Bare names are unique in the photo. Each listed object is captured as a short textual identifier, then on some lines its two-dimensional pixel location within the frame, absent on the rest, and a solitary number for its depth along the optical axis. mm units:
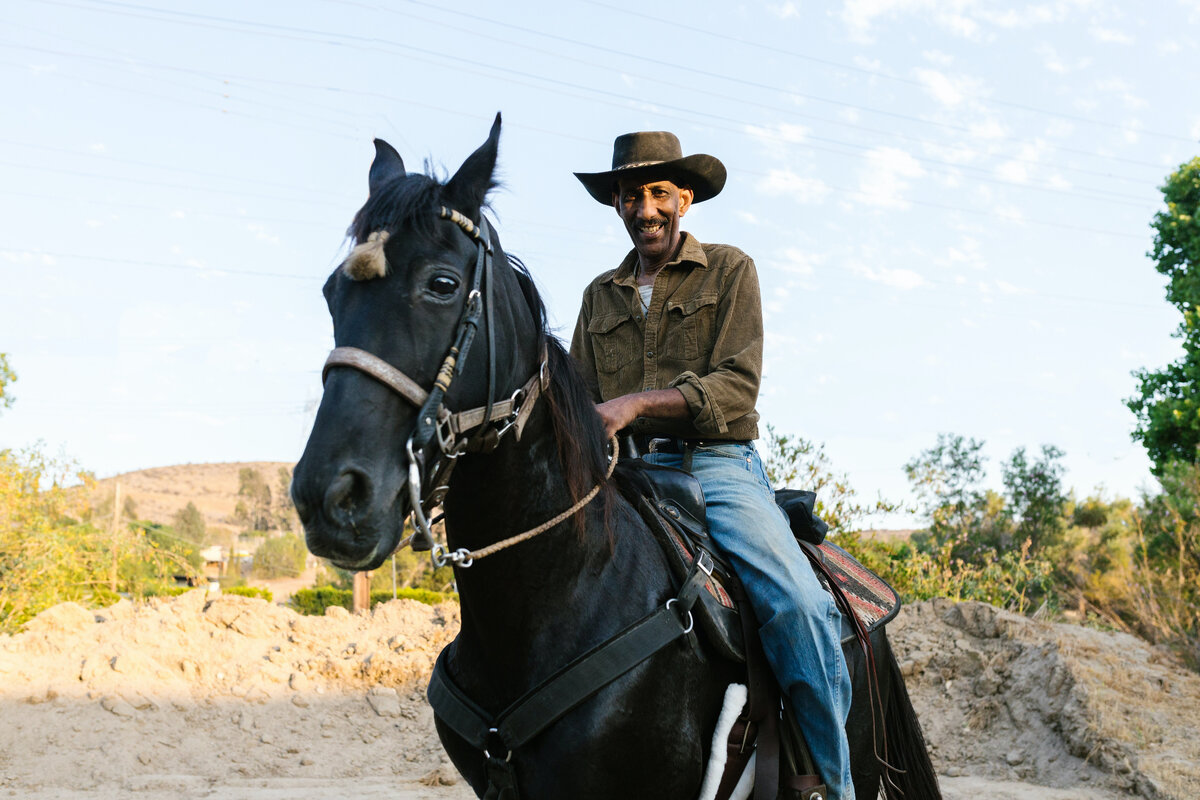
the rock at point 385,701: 9560
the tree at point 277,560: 48906
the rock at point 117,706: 8953
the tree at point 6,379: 13805
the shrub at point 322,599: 21281
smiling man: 2854
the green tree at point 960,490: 19780
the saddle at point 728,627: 2723
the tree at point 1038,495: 25000
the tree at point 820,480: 11188
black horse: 1883
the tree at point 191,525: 52344
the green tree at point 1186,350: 17672
